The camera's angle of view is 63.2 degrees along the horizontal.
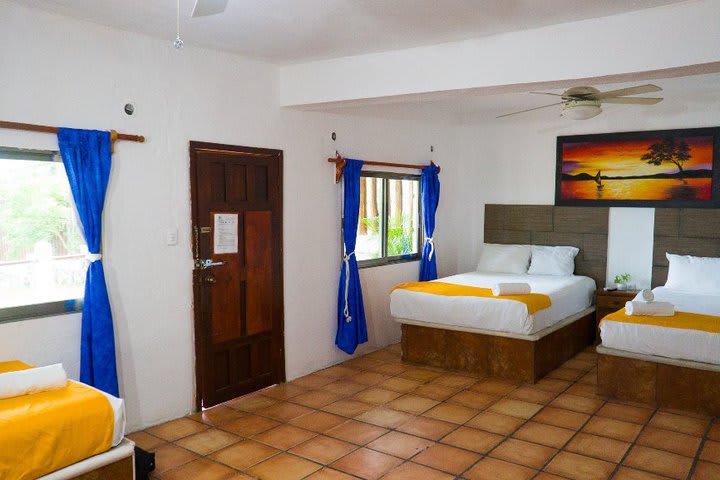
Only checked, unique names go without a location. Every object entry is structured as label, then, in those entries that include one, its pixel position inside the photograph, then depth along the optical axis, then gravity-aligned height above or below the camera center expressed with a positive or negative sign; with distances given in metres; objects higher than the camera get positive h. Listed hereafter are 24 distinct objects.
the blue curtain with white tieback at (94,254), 3.43 -0.33
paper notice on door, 4.31 -0.25
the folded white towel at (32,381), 2.64 -0.84
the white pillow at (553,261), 6.37 -0.68
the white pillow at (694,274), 5.45 -0.72
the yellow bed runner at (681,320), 4.16 -0.90
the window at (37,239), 3.25 -0.23
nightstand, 5.91 -1.04
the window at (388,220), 6.00 -0.22
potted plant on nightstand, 6.15 -0.87
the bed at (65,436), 2.41 -1.03
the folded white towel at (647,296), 4.74 -0.79
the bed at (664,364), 4.11 -1.21
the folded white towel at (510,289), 5.01 -0.77
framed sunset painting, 5.83 +0.31
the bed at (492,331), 4.87 -1.16
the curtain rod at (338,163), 5.29 +0.33
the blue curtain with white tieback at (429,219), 6.57 -0.23
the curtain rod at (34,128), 3.14 +0.40
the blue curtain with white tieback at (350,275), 5.40 -0.71
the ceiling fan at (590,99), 4.25 +0.76
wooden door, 4.23 -0.54
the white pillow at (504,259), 6.59 -0.68
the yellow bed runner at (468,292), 4.87 -0.83
